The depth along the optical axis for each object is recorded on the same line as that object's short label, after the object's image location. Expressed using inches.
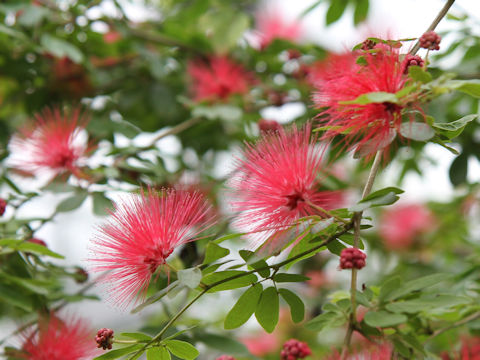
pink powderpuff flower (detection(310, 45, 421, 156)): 33.8
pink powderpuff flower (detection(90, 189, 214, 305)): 34.4
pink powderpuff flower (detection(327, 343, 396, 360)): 34.3
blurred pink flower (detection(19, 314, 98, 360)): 37.5
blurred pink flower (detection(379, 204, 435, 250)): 61.4
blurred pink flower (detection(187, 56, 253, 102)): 46.1
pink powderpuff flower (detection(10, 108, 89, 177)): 40.1
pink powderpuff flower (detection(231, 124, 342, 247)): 34.0
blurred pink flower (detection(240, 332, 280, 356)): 54.1
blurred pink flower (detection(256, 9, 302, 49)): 52.5
